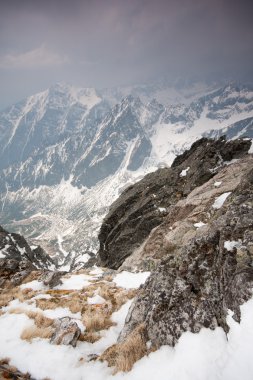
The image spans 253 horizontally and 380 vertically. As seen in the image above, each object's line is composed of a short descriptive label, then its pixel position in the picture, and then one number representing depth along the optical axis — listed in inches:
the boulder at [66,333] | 406.9
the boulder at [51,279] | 825.2
